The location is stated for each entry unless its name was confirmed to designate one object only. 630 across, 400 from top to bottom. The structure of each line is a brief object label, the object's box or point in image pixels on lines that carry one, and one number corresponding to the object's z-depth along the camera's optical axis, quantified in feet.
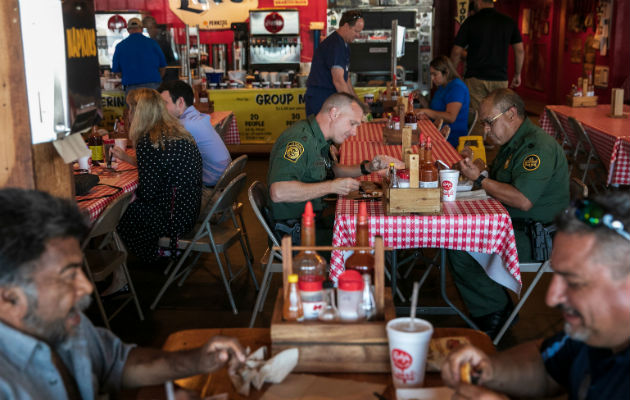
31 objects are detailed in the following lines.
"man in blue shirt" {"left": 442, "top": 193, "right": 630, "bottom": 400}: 4.33
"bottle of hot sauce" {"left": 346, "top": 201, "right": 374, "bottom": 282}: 6.10
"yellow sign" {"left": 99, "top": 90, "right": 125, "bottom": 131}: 31.09
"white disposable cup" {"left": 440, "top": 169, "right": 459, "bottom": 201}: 10.34
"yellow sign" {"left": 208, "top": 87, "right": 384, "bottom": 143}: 30.37
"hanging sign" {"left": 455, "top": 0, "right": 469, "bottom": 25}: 35.32
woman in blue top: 21.33
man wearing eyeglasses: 10.93
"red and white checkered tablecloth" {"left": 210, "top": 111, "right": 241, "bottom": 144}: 27.07
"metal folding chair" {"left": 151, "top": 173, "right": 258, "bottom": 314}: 12.21
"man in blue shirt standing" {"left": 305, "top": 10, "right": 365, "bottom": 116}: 22.57
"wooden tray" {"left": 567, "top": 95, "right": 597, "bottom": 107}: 24.23
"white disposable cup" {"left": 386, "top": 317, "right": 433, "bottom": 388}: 4.81
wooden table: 5.08
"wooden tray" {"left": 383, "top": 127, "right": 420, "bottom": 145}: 16.93
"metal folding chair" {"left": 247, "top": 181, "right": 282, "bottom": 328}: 10.87
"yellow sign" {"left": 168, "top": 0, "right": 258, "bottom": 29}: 29.81
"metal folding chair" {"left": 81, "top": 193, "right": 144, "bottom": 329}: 10.92
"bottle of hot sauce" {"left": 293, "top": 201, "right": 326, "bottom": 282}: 5.82
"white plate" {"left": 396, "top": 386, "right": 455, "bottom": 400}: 4.81
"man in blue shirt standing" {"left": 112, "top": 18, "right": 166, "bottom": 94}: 28.43
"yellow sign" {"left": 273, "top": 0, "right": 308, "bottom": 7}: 40.78
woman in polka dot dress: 13.19
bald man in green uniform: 11.03
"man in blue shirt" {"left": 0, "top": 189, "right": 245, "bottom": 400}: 4.37
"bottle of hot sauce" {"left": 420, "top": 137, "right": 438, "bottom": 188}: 9.77
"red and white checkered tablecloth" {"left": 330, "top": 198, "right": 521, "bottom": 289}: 9.72
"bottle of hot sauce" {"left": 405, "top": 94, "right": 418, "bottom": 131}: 17.75
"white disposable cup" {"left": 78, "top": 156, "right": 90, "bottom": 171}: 13.73
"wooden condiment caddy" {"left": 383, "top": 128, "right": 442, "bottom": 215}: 9.60
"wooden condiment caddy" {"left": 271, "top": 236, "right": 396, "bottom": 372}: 5.13
